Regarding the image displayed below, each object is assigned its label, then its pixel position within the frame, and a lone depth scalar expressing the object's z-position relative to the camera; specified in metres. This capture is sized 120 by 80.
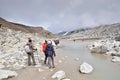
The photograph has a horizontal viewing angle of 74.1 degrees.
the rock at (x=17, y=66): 5.43
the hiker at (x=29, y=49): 5.58
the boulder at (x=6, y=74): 4.28
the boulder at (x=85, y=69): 5.11
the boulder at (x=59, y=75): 4.46
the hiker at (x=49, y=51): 5.45
